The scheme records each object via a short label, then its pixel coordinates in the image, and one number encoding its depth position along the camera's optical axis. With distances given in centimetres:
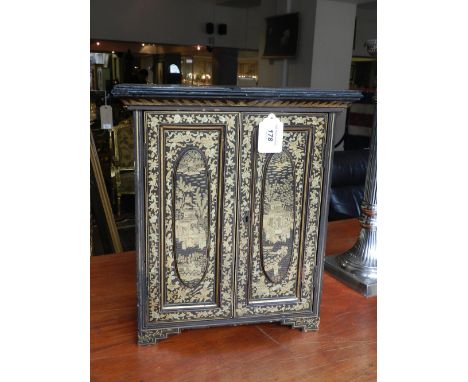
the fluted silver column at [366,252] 152
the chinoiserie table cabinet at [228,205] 107
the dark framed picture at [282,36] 526
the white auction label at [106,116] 267
